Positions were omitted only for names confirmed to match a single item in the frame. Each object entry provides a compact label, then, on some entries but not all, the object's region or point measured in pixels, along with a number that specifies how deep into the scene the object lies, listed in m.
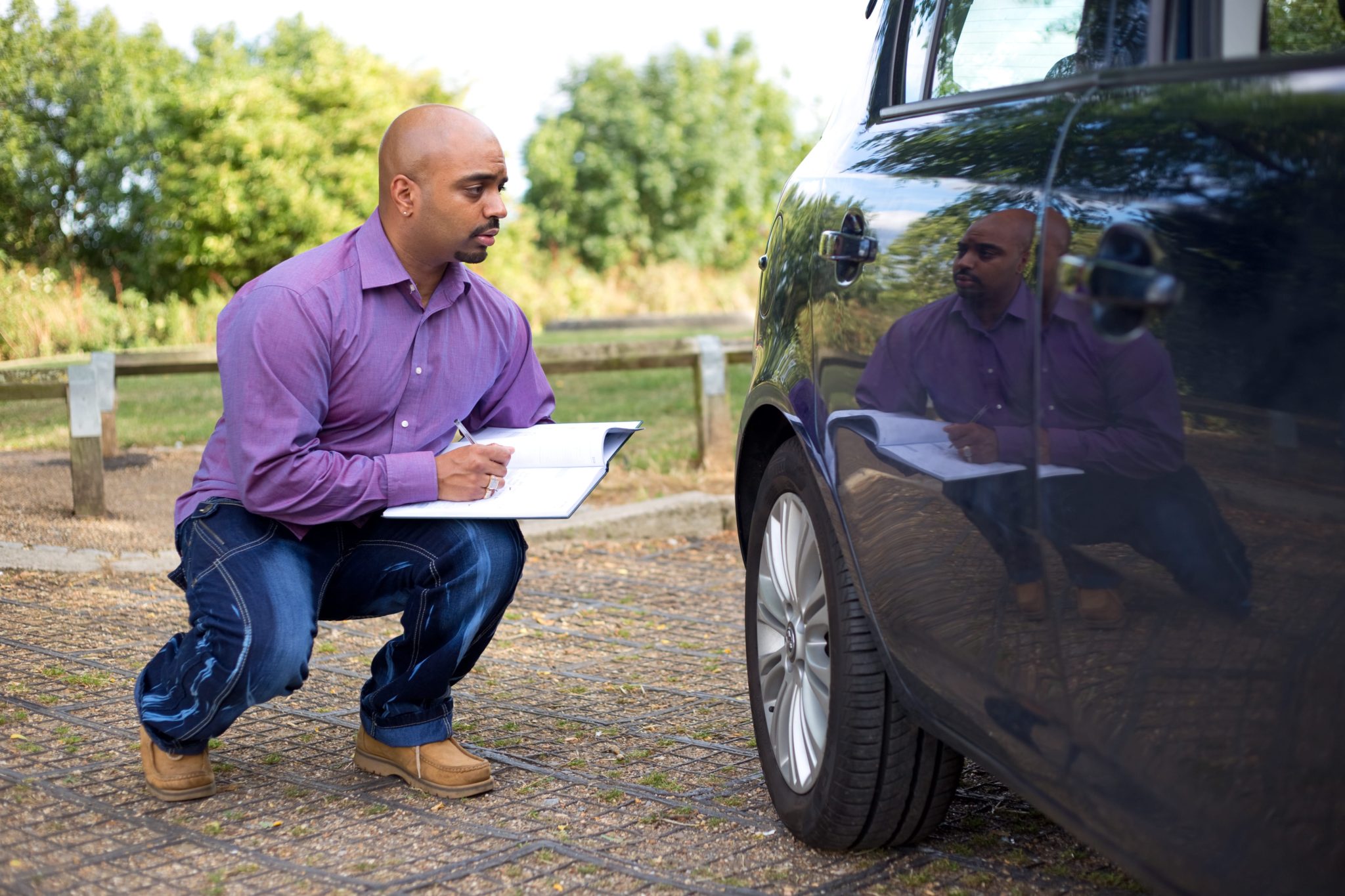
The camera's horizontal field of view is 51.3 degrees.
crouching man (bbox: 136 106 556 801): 2.94
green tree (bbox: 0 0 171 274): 26.81
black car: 1.43
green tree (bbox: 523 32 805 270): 47.34
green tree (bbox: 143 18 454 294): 23.92
